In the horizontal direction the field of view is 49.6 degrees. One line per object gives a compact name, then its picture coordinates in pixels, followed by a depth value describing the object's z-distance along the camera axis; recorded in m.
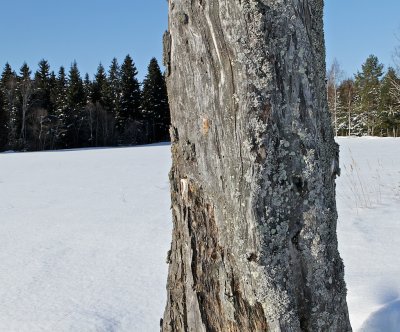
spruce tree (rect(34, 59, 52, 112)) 34.03
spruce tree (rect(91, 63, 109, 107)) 37.47
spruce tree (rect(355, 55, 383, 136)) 35.34
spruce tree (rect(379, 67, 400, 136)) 34.02
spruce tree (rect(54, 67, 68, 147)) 33.37
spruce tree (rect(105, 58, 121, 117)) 37.62
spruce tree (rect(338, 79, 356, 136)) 35.72
